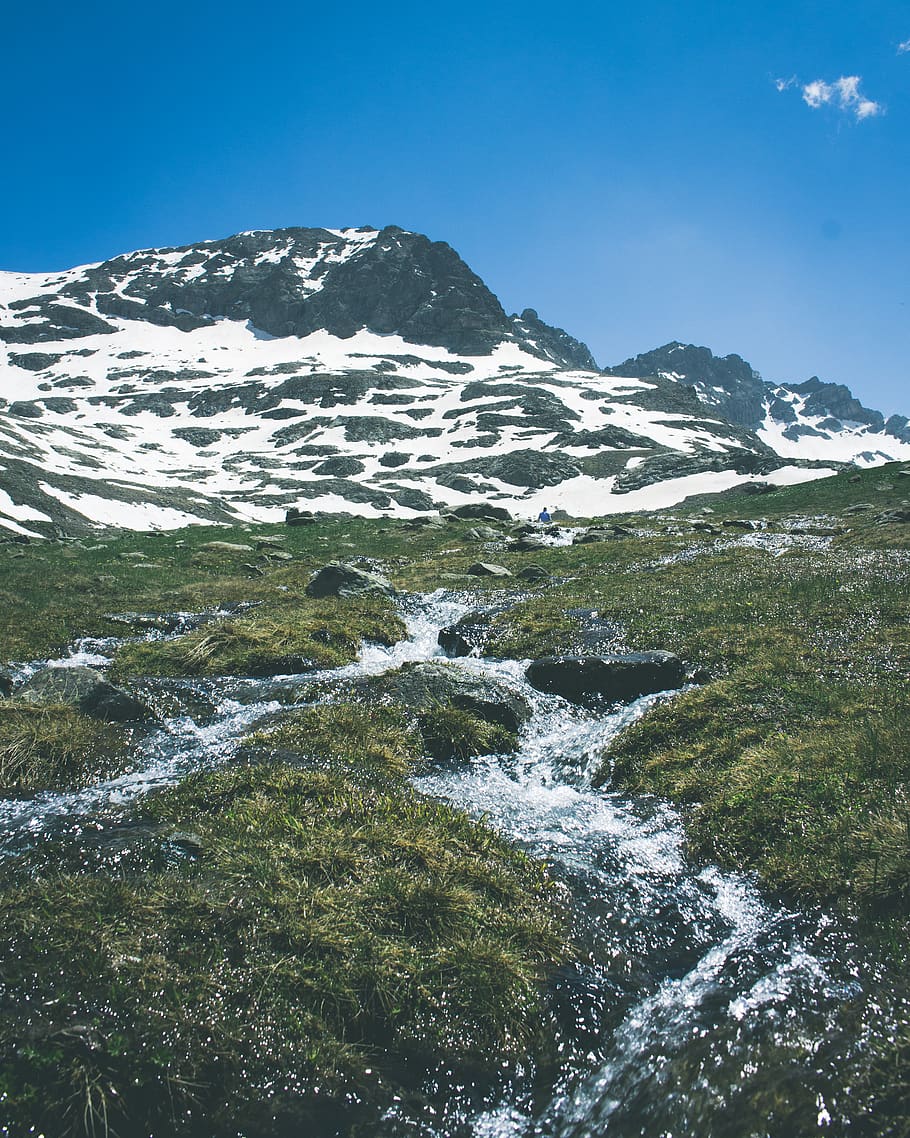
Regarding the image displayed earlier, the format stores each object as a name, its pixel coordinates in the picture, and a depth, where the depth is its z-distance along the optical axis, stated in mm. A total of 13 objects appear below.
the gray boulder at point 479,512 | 66181
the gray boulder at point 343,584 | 25031
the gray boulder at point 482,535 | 43906
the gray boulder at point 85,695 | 12531
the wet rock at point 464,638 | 19344
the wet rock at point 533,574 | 28123
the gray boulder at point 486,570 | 29300
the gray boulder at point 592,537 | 38491
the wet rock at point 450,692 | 13367
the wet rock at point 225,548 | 37469
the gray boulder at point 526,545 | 37844
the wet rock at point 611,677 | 14609
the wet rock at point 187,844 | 7945
